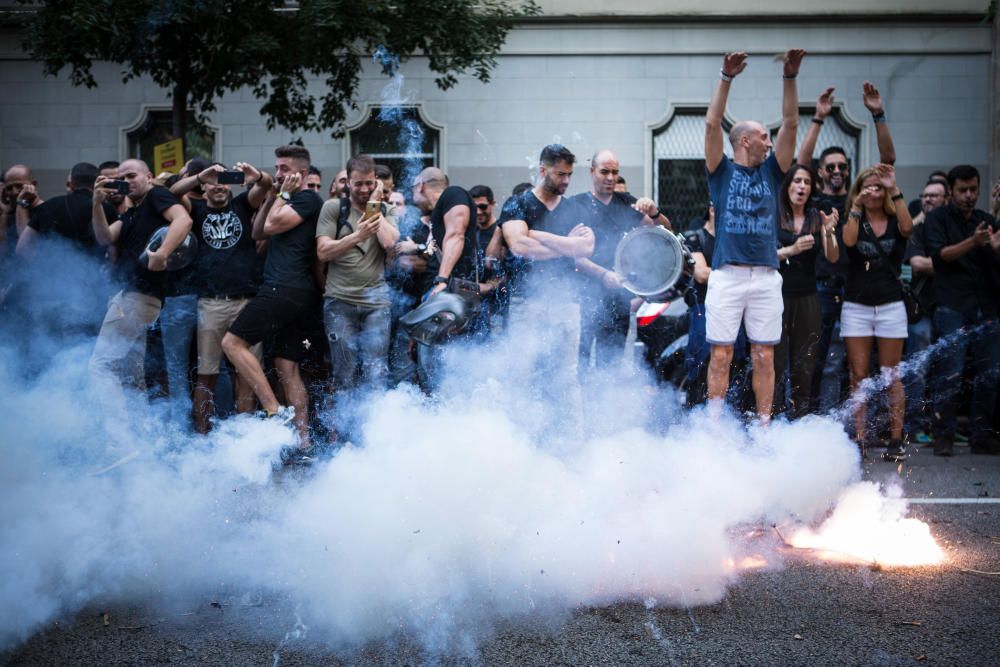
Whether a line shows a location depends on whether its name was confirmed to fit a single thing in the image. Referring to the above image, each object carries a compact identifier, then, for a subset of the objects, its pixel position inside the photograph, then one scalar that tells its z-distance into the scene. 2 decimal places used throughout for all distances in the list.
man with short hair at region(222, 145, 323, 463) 6.42
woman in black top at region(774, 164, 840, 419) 7.02
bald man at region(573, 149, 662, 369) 6.69
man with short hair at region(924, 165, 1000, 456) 7.75
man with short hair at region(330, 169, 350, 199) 7.28
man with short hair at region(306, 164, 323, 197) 7.40
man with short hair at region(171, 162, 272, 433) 7.02
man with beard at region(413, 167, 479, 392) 6.50
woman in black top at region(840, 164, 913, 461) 7.13
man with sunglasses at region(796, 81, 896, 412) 6.94
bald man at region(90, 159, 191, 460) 6.10
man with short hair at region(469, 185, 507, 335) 6.54
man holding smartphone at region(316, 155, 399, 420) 6.63
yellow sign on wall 9.05
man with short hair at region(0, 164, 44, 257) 7.51
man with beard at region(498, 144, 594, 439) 6.43
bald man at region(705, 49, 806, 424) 5.98
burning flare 4.56
